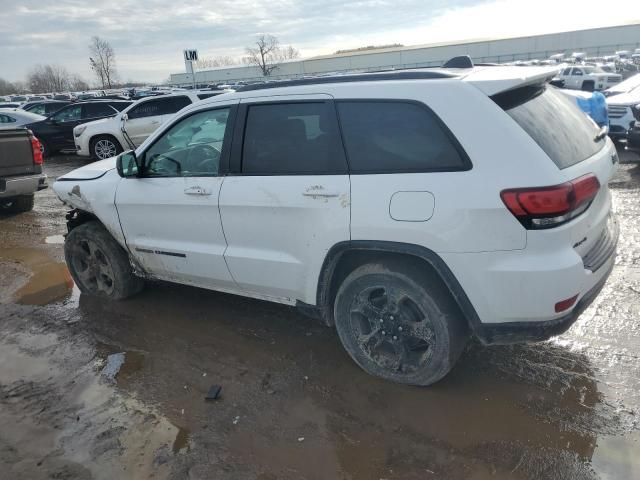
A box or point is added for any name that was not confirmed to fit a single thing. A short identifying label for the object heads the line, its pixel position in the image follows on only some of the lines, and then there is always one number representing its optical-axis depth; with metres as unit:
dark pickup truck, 8.38
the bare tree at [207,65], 118.53
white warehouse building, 69.19
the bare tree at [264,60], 79.06
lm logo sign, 34.78
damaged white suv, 2.74
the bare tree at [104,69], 76.00
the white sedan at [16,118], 16.30
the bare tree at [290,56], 104.74
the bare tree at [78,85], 98.30
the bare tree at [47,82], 92.94
